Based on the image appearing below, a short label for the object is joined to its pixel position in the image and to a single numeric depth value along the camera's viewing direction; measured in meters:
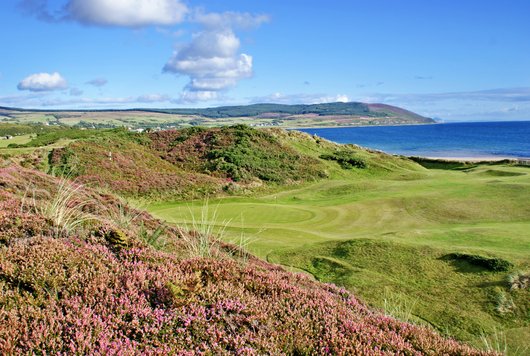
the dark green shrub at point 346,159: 48.31
